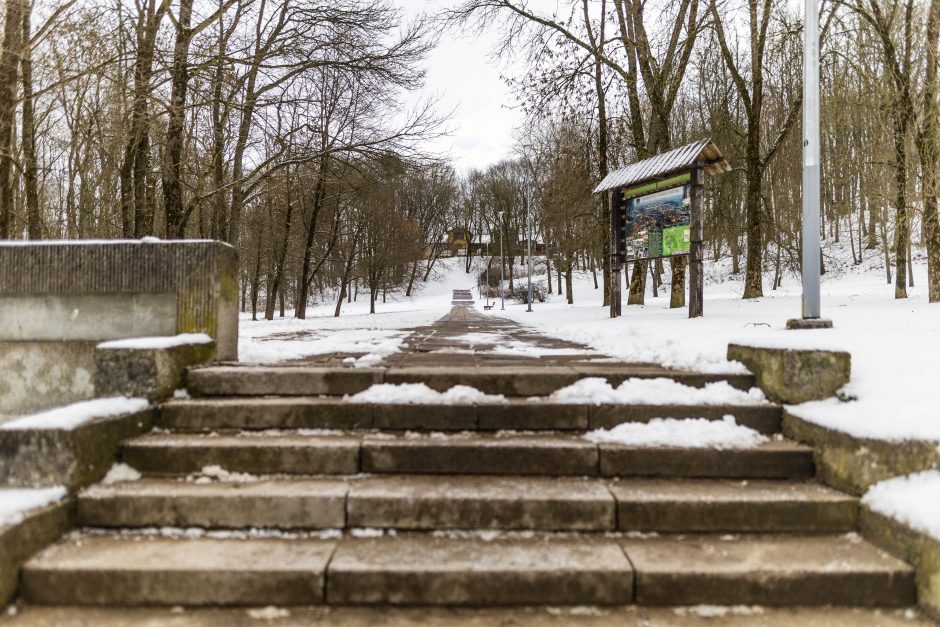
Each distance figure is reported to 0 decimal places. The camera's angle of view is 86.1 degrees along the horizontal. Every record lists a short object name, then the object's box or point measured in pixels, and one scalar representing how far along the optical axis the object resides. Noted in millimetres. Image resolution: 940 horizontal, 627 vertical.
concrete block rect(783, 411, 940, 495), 2539
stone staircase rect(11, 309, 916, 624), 2254
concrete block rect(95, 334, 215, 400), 3371
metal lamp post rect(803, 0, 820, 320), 5789
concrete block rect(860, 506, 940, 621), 2168
